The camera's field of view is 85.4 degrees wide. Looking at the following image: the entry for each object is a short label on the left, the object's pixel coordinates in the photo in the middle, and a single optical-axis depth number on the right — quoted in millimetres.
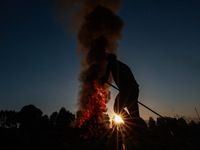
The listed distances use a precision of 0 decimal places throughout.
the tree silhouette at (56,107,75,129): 76762
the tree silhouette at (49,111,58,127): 80338
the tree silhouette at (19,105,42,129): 55750
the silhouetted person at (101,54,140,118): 4617
